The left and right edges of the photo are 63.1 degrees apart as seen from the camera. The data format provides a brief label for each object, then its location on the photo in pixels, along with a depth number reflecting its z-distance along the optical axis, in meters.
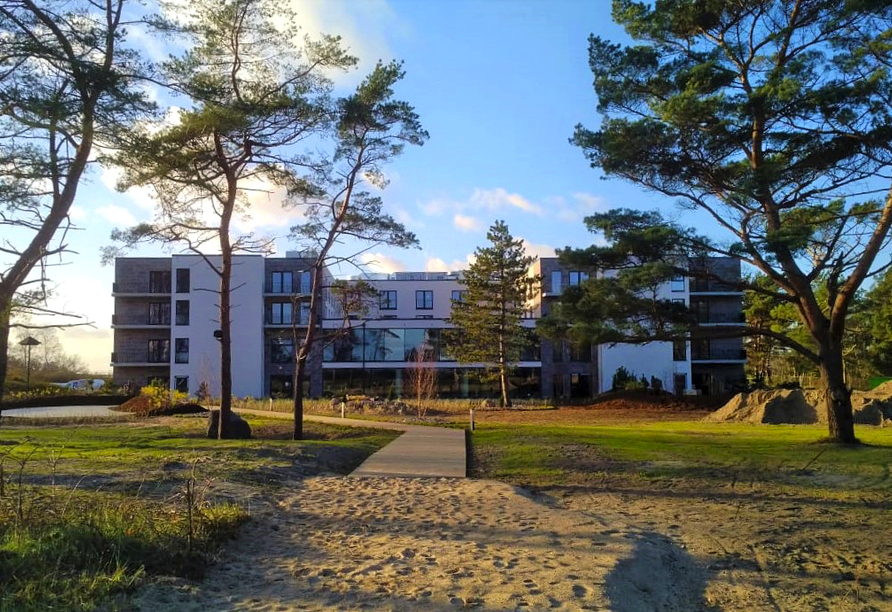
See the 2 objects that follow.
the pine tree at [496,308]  41.16
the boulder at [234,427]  18.66
